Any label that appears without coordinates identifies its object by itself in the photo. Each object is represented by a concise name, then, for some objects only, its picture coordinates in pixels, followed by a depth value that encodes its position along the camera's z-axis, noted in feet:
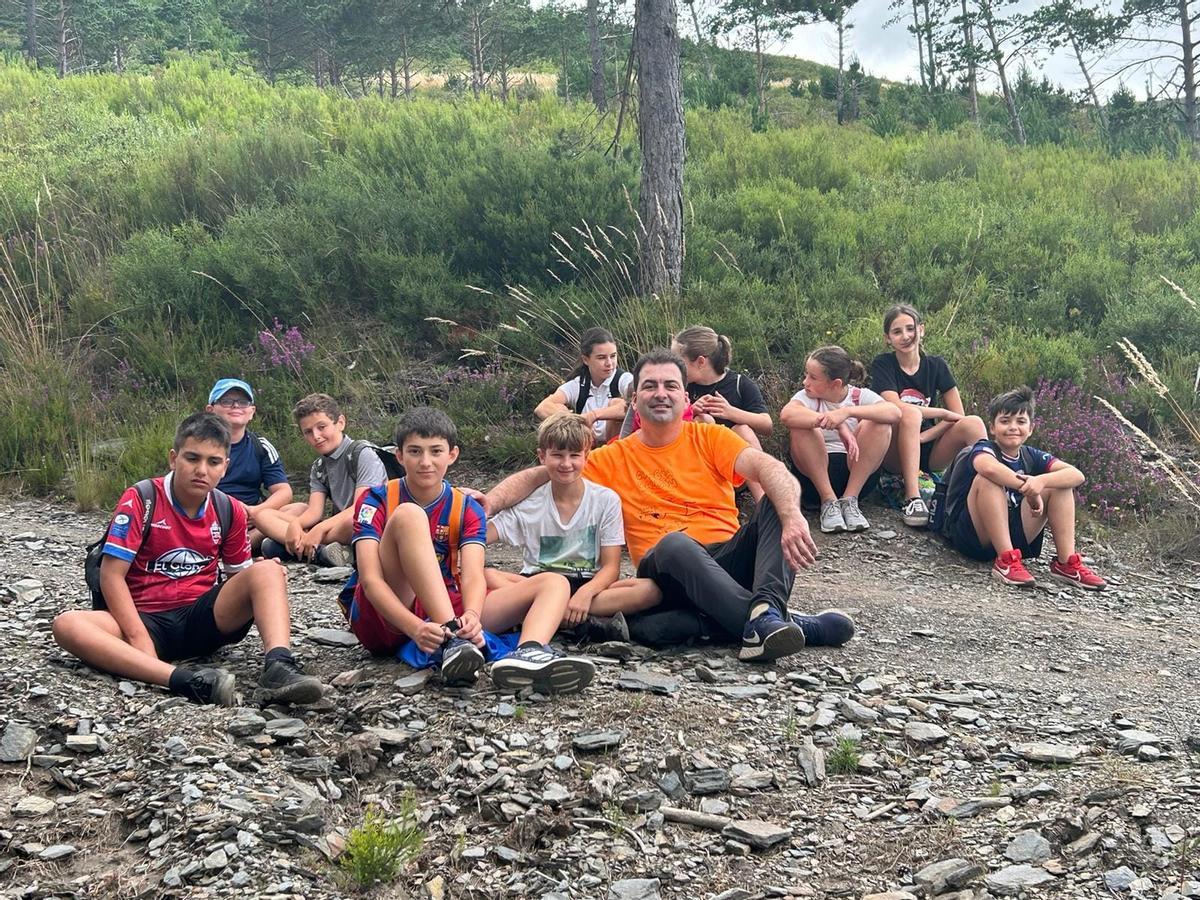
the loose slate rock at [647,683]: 15.56
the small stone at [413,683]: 15.19
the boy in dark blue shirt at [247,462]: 22.68
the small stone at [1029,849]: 11.46
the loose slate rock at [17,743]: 13.01
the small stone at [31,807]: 11.90
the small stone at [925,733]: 14.58
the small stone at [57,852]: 11.17
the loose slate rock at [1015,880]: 10.91
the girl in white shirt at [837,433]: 24.72
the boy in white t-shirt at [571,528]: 17.67
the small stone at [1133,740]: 14.40
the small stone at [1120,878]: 10.93
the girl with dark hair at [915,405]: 25.81
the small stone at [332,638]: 17.81
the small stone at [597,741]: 13.70
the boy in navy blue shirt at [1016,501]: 22.70
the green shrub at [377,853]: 10.91
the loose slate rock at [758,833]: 11.94
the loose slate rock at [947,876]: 11.03
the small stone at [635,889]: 11.01
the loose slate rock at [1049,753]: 13.97
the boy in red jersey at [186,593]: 15.05
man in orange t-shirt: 16.65
